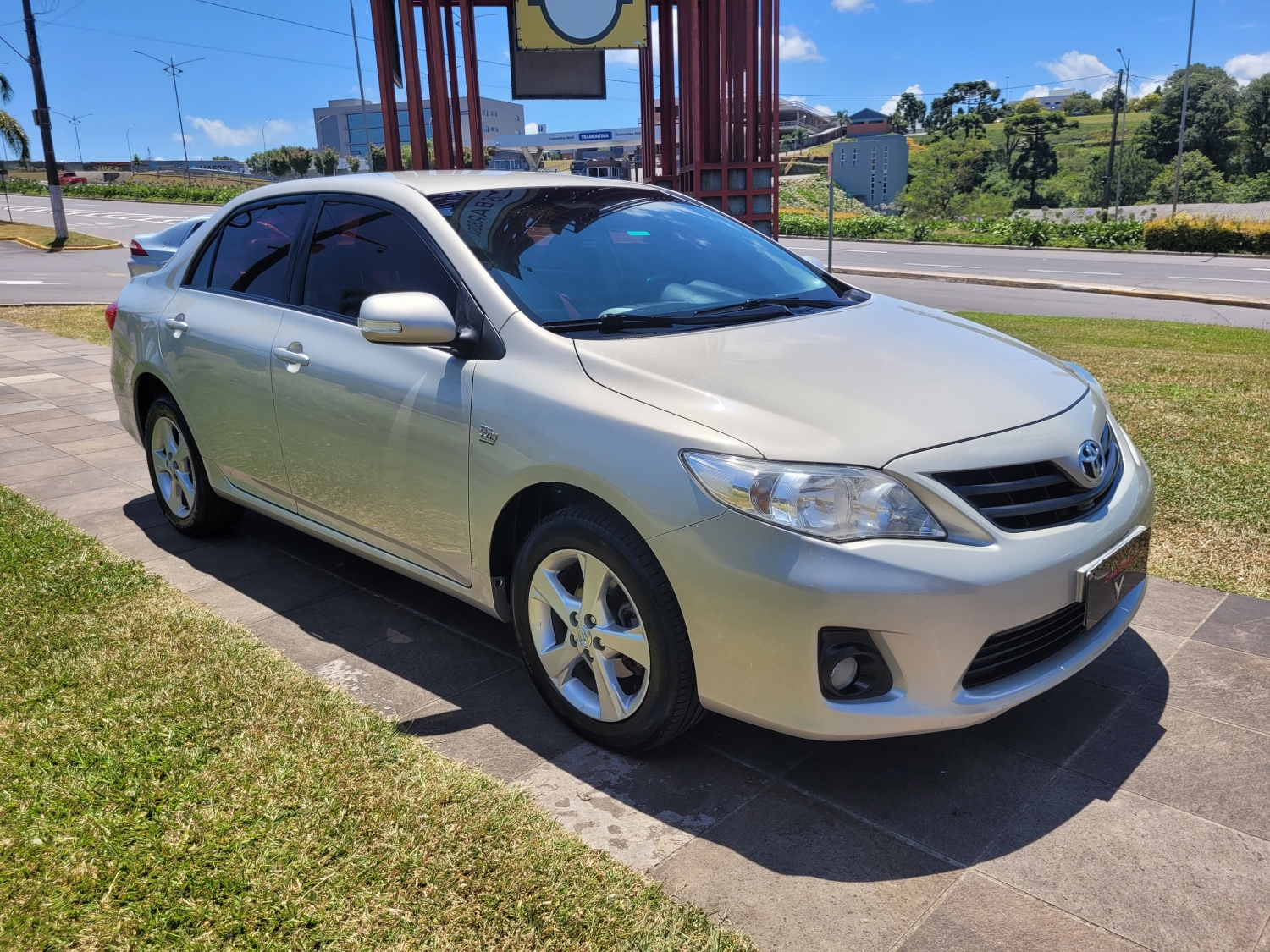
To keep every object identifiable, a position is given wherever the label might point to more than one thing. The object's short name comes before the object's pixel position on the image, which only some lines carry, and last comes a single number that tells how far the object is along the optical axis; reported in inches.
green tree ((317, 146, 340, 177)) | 3094.5
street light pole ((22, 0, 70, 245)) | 1093.8
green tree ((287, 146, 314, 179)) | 3346.5
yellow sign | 484.4
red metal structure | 480.7
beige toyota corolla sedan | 99.9
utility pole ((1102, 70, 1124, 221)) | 2347.4
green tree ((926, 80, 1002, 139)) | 5689.0
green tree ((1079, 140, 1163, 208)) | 3056.1
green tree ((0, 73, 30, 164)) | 1496.1
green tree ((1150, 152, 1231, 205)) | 2748.5
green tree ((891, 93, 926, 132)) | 6742.1
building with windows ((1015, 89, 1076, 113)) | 7076.8
